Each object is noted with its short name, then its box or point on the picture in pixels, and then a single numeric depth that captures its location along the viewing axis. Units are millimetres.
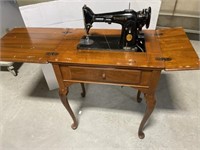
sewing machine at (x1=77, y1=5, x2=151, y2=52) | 932
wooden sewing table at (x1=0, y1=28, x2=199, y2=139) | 888
